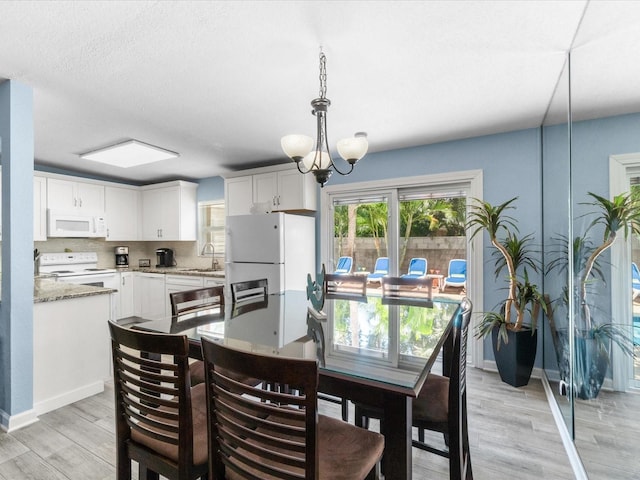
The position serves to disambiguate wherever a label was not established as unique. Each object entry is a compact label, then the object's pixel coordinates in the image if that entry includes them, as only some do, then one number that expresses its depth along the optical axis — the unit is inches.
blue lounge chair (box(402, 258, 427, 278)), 145.1
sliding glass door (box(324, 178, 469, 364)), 140.3
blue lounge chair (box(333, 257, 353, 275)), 160.8
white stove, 175.5
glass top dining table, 42.4
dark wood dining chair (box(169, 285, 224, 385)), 72.1
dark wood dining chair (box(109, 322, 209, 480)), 43.8
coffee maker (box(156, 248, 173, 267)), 216.7
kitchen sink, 187.6
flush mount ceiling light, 140.0
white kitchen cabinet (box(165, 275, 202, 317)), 179.9
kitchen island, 96.3
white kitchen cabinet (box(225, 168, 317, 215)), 158.1
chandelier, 75.5
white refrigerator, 145.0
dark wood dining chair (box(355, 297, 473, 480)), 52.8
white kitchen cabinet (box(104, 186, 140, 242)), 203.2
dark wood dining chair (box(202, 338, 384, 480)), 35.3
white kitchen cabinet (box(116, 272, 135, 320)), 197.0
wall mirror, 55.5
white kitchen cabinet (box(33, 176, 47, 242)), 169.0
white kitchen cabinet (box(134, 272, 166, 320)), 193.8
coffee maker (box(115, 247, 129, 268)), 214.5
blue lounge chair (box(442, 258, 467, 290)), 137.9
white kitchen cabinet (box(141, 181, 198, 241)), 204.4
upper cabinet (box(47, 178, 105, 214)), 176.1
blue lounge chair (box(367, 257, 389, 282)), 151.2
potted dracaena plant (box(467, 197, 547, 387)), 112.3
